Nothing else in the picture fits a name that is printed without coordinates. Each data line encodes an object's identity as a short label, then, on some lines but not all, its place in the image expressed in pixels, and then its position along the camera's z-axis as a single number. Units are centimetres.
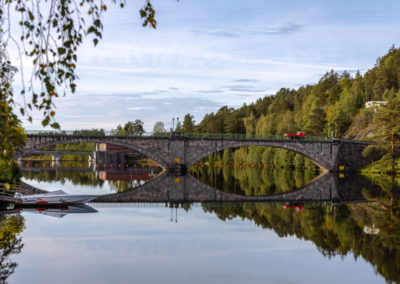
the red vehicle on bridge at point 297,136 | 9901
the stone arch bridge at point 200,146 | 8312
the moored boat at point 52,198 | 3681
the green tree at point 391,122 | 7975
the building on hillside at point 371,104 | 12194
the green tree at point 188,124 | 17475
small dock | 3666
